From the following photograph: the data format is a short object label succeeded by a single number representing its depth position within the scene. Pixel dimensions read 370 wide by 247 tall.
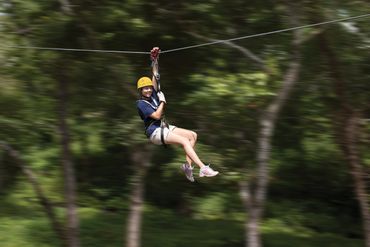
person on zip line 12.95
